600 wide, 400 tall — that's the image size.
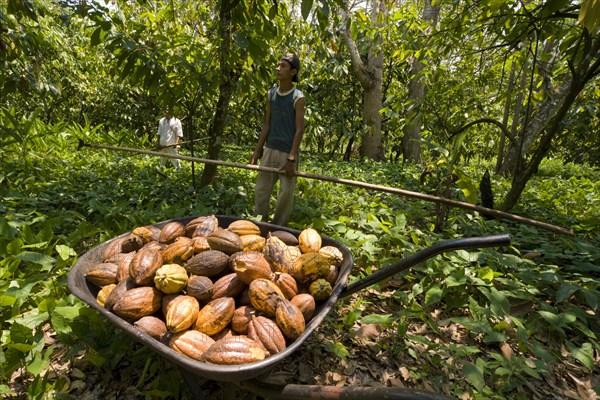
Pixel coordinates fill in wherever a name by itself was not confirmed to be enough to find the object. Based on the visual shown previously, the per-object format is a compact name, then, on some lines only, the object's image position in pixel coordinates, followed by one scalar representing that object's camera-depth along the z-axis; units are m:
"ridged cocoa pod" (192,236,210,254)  1.77
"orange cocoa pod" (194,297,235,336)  1.38
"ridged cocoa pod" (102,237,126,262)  1.87
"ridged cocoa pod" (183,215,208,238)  2.06
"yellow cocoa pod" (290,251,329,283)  1.65
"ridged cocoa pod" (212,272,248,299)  1.54
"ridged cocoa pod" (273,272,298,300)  1.60
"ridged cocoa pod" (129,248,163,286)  1.52
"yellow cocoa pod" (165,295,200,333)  1.32
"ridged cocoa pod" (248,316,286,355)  1.27
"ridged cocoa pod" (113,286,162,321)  1.38
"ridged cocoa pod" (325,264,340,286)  1.69
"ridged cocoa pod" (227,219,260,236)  2.01
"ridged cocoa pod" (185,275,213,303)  1.51
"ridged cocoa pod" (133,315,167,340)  1.33
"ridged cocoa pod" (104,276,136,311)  1.42
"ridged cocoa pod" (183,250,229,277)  1.61
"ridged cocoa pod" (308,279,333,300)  1.58
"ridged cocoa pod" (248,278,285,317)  1.41
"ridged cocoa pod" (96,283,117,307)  1.50
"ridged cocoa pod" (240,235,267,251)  1.85
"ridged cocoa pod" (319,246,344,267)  1.75
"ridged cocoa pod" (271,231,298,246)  1.98
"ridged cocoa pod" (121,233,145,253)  1.86
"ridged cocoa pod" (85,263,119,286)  1.63
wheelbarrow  1.04
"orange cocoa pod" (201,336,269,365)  1.17
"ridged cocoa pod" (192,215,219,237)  1.95
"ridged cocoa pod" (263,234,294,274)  1.71
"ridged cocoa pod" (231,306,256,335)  1.43
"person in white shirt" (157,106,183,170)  6.69
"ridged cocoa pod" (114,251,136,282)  1.60
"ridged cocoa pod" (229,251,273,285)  1.54
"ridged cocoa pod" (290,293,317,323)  1.47
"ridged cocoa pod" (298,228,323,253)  1.84
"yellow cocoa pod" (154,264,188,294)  1.49
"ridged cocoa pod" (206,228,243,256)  1.72
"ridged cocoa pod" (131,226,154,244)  1.94
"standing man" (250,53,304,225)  3.29
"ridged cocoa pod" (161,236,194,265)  1.69
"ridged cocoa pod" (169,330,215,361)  1.25
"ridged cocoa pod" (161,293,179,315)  1.47
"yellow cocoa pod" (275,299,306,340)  1.32
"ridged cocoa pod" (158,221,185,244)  1.93
